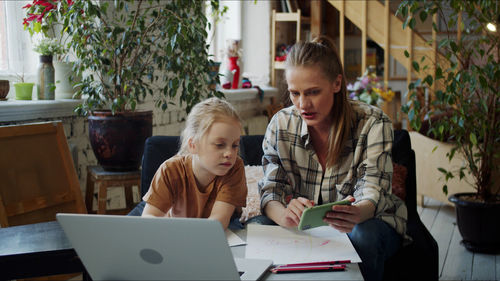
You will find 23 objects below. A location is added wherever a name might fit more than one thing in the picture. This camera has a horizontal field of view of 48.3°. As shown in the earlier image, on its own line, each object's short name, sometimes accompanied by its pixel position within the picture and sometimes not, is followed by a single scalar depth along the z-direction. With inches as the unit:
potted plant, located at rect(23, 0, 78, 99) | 99.1
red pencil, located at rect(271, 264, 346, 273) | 47.8
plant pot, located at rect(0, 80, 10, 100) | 102.0
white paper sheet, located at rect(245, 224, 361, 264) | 51.2
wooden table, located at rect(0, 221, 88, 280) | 52.9
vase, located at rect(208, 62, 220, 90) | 122.6
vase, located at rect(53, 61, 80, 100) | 113.2
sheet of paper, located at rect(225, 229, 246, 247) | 55.2
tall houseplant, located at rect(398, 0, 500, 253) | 111.9
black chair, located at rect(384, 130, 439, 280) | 69.4
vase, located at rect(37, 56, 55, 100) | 107.9
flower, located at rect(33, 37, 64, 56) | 107.5
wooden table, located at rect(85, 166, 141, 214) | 102.4
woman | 68.3
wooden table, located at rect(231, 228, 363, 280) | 46.6
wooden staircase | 189.8
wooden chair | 86.7
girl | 60.9
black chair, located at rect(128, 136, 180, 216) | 80.0
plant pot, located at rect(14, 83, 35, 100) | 107.1
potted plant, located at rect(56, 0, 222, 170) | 99.8
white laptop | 38.0
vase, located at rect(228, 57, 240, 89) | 183.6
